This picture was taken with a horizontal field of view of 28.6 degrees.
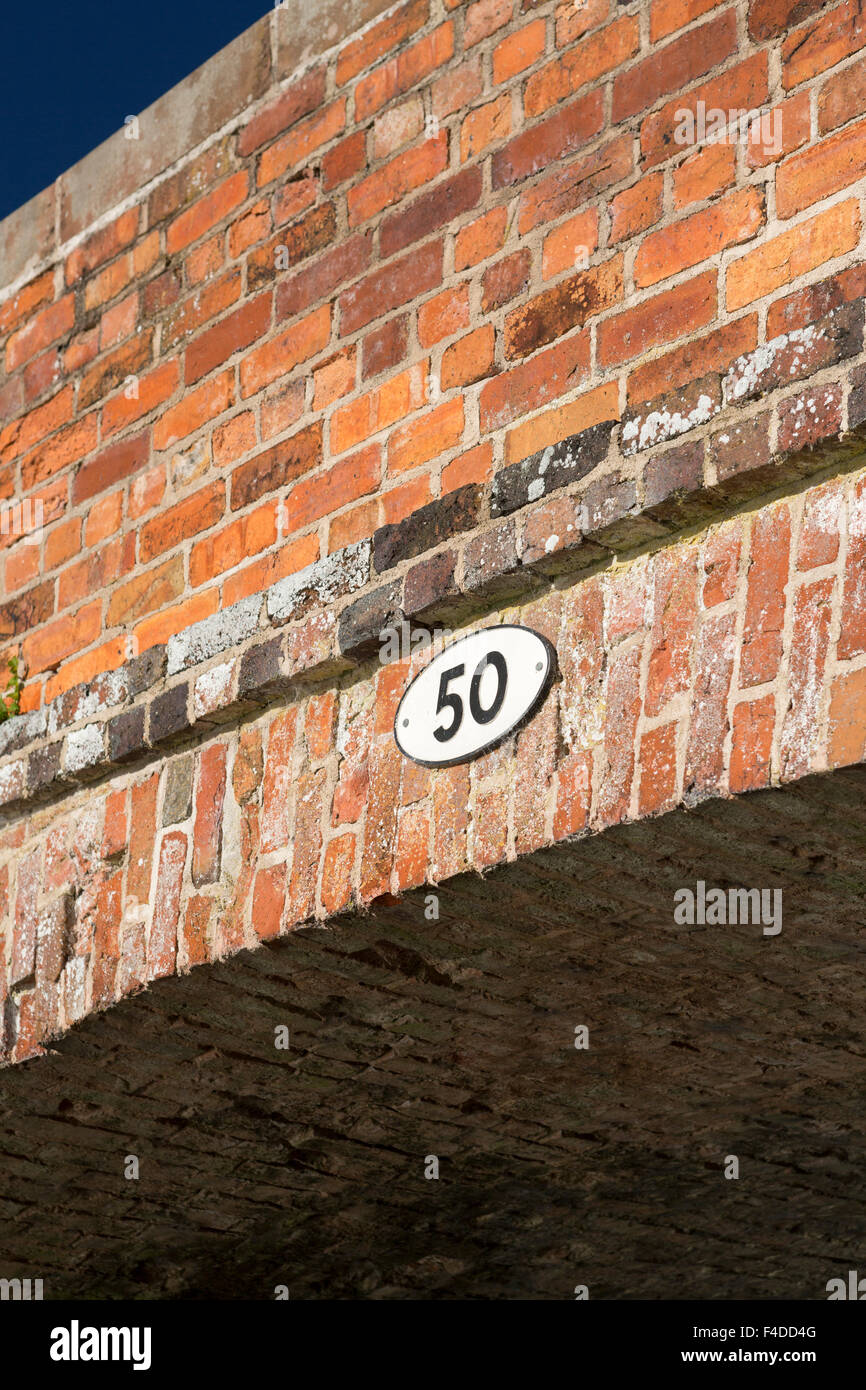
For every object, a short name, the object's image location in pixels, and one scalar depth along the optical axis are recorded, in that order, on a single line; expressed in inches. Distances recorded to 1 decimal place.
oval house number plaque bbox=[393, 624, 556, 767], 109.1
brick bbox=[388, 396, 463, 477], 122.3
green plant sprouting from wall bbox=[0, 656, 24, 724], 156.9
